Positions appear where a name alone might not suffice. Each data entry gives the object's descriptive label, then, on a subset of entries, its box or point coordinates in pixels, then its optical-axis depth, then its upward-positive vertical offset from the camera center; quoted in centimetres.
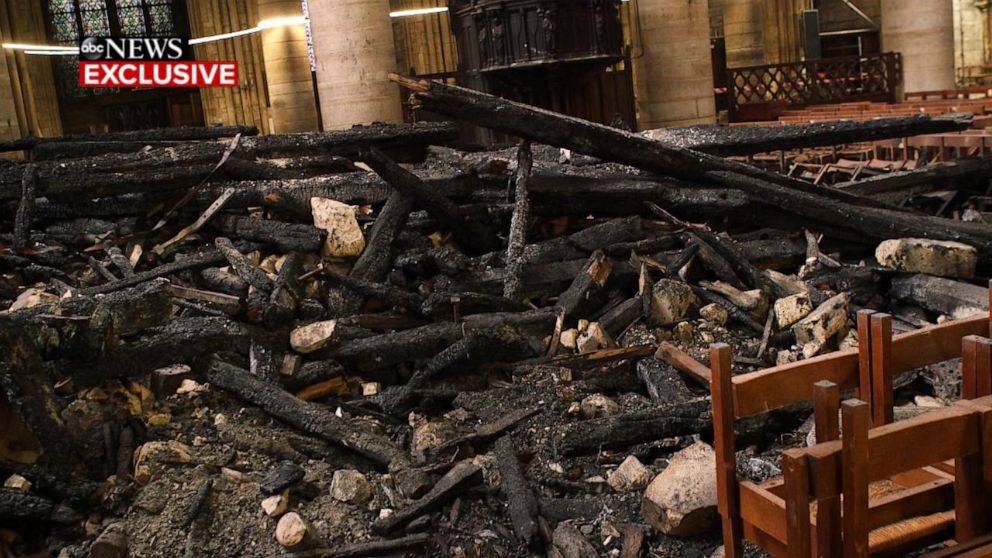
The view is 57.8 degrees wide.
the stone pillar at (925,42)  1817 +40
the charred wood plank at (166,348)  508 -117
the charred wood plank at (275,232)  680 -75
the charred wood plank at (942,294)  591 -157
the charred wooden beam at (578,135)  672 -27
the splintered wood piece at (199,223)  720 -64
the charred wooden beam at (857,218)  704 -120
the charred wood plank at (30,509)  408 -156
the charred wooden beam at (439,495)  415 -178
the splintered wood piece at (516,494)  411 -184
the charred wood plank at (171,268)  627 -88
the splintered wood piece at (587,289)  629 -133
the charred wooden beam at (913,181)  873 -112
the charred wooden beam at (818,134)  908 -60
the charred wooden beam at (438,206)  688 -70
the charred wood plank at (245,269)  626 -93
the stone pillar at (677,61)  1410 +43
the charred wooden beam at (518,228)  638 -89
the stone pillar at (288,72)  1731 +115
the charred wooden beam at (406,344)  569 -139
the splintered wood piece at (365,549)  400 -186
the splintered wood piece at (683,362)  539 -165
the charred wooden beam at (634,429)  479 -175
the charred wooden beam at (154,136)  905 +14
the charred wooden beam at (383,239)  658 -87
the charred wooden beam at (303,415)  475 -156
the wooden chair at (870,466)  241 -108
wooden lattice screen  1836 -20
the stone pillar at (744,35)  2244 +117
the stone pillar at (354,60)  1234 +88
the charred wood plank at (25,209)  713 -38
